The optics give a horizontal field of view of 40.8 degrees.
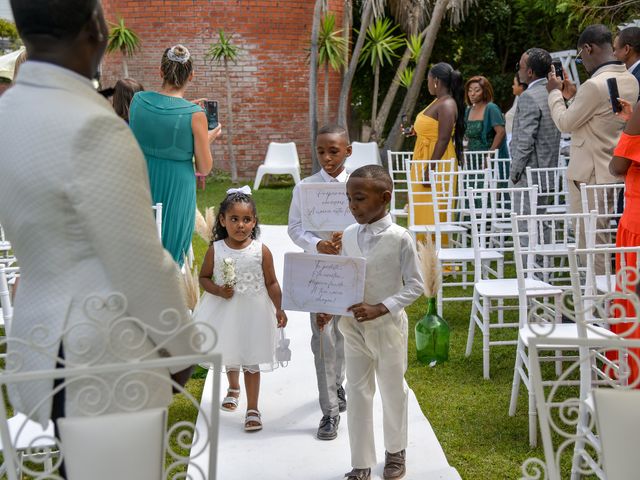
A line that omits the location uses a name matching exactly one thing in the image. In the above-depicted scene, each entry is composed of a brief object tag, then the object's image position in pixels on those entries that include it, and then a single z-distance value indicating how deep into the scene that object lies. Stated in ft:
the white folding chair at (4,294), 12.21
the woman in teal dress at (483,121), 30.91
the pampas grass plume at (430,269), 17.63
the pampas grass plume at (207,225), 18.72
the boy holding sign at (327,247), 14.02
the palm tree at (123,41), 52.54
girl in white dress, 15.30
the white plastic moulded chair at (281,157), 52.80
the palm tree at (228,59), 52.80
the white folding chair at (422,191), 24.61
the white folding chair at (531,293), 14.75
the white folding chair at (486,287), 17.83
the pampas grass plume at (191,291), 18.11
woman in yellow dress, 26.78
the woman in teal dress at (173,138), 17.37
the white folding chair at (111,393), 7.09
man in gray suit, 24.09
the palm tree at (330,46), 52.06
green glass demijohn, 19.34
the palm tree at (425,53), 47.65
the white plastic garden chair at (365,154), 51.29
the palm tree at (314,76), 49.37
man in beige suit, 19.44
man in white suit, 6.70
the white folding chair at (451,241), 21.88
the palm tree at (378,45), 52.42
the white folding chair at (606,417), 7.74
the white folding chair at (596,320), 8.85
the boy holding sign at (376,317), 12.10
